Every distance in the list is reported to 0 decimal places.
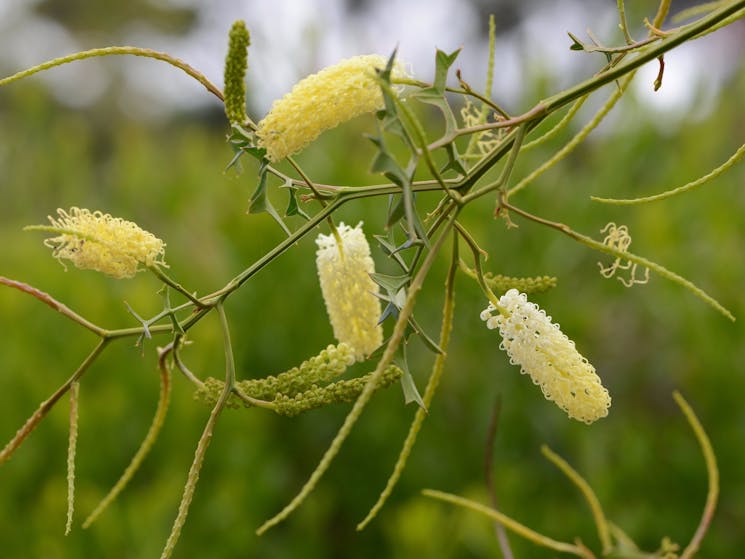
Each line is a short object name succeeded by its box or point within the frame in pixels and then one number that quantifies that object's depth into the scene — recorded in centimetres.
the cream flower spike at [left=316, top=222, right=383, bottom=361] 45
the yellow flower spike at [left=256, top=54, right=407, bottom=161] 38
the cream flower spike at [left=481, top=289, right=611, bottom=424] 41
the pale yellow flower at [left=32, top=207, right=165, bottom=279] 40
